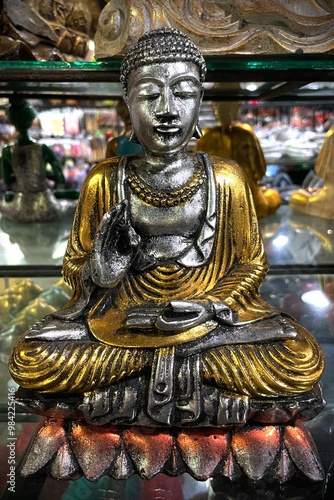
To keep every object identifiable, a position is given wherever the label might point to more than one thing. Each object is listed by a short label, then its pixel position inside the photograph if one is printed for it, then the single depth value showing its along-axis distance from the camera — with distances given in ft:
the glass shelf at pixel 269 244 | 2.02
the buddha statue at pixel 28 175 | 2.40
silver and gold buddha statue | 0.99
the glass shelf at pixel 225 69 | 1.32
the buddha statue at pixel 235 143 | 2.25
